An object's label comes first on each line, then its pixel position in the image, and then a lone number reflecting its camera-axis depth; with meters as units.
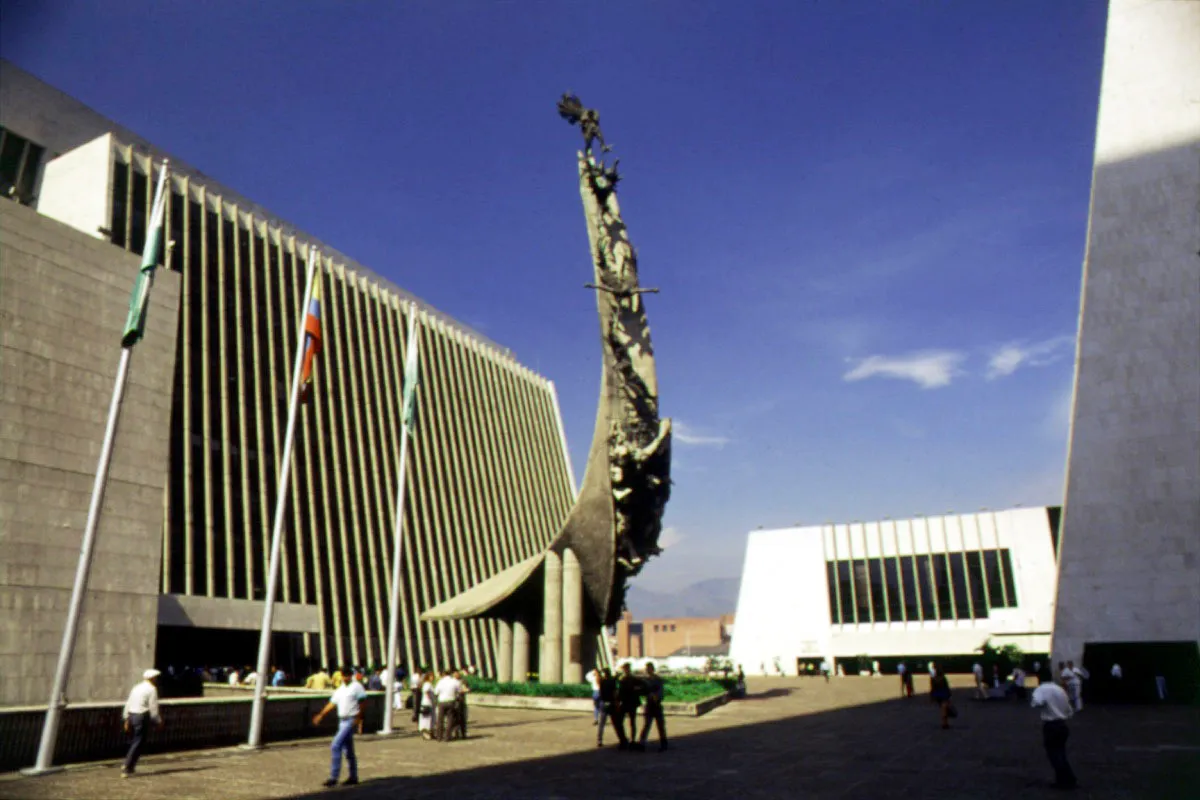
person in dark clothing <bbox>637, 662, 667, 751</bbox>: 15.72
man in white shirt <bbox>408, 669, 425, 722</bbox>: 22.51
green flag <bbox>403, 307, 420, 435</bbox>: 22.58
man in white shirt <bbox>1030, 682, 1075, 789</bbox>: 10.81
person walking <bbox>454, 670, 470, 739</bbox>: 18.16
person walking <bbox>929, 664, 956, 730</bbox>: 20.55
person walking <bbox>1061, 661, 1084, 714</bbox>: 23.42
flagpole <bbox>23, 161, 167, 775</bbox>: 13.11
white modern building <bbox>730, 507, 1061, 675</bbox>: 64.69
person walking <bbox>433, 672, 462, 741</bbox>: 17.56
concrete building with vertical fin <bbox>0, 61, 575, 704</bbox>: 19.91
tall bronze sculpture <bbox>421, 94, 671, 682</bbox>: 28.28
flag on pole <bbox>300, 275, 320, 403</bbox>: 18.98
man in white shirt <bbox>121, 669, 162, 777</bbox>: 12.59
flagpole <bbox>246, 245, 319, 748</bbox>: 16.53
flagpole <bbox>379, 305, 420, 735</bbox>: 19.98
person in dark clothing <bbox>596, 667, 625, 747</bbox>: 15.95
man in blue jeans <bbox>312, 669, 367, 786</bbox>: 11.71
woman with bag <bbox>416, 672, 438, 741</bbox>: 19.11
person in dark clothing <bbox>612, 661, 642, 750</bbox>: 15.71
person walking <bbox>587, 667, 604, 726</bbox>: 16.91
